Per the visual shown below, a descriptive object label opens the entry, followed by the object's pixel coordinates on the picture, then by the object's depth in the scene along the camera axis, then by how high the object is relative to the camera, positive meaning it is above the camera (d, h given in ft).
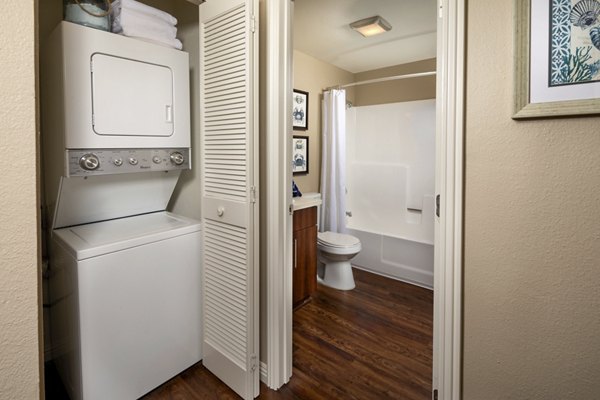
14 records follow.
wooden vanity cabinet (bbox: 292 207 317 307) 8.60 -1.95
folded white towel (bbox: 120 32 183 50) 5.47 +2.53
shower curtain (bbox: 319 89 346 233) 11.58 +0.86
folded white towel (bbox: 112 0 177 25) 5.23 +2.94
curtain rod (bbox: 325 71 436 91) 9.97 +3.46
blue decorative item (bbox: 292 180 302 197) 9.62 -0.26
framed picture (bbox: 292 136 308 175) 11.35 +1.01
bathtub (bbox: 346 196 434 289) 10.62 -2.31
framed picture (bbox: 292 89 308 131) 11.08 +2.57
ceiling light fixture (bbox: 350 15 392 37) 8.37 +4.22
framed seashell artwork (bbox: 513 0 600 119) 2.87 +1.17
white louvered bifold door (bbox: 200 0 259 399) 5.26 -0.02
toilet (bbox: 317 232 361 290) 9.89 -2.29
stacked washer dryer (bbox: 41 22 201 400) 4.83 -0.71
